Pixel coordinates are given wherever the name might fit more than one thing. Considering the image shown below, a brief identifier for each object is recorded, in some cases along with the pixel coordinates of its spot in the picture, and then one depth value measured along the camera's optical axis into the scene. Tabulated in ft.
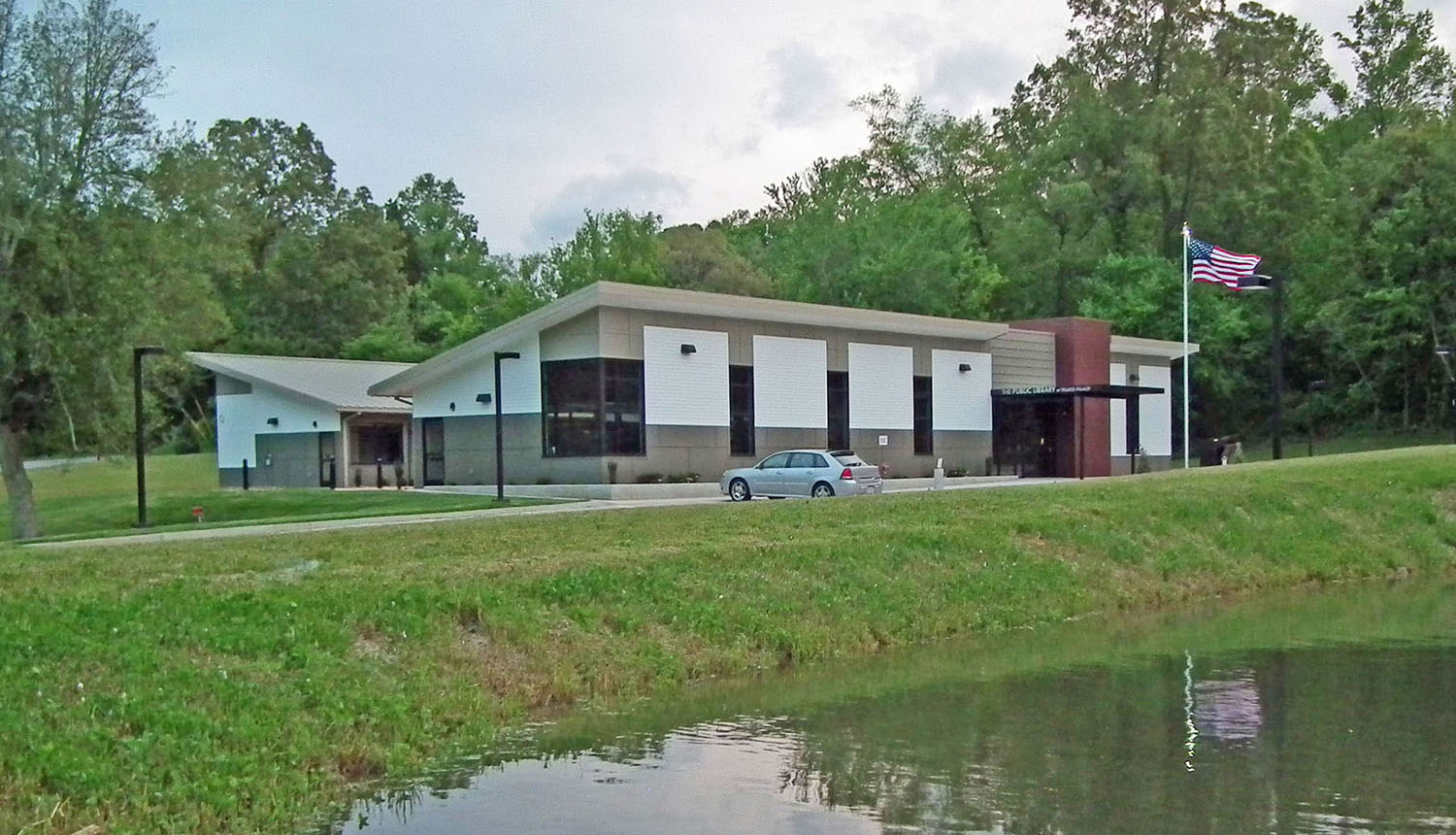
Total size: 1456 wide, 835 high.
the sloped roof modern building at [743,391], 120.67
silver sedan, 113.19
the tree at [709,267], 217.36
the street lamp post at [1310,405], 195.22
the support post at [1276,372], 137.59
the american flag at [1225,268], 138.00
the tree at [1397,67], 236.43
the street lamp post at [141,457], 100.42
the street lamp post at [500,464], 108.68
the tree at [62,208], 110.42
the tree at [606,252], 220.02
